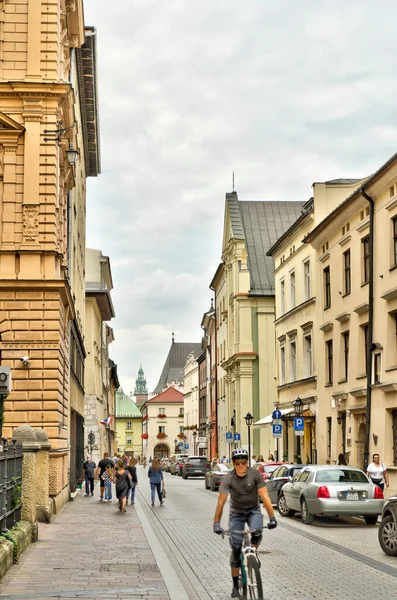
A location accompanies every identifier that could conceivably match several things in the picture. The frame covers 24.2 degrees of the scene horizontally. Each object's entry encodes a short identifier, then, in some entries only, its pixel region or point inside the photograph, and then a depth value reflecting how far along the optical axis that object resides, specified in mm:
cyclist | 10320
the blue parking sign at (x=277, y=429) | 38656
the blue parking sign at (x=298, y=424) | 34094
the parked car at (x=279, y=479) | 26625
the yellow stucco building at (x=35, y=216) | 24109
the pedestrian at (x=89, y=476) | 36719
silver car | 20750
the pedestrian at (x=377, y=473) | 25344
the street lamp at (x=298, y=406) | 35219
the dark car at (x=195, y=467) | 62719
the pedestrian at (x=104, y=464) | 34375
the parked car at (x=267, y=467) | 33531
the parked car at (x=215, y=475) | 41238
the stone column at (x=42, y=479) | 19781
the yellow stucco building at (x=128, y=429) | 177125
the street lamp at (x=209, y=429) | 86812
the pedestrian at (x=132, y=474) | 31319
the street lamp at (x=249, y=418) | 45572
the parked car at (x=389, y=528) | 14609
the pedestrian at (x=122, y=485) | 26688
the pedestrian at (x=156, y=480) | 31103
